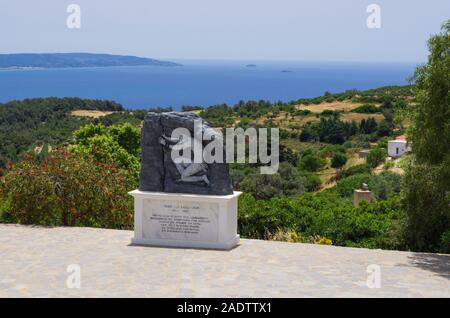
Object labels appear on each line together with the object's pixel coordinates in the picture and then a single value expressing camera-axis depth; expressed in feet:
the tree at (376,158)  181.98
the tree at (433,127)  36.70
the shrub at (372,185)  116.47
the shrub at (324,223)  49.49
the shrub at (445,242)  45.14
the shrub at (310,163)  182.19
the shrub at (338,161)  188.14
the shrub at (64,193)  50.42
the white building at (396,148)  177.80
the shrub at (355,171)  170.80
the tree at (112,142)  92.64
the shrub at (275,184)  120.37
